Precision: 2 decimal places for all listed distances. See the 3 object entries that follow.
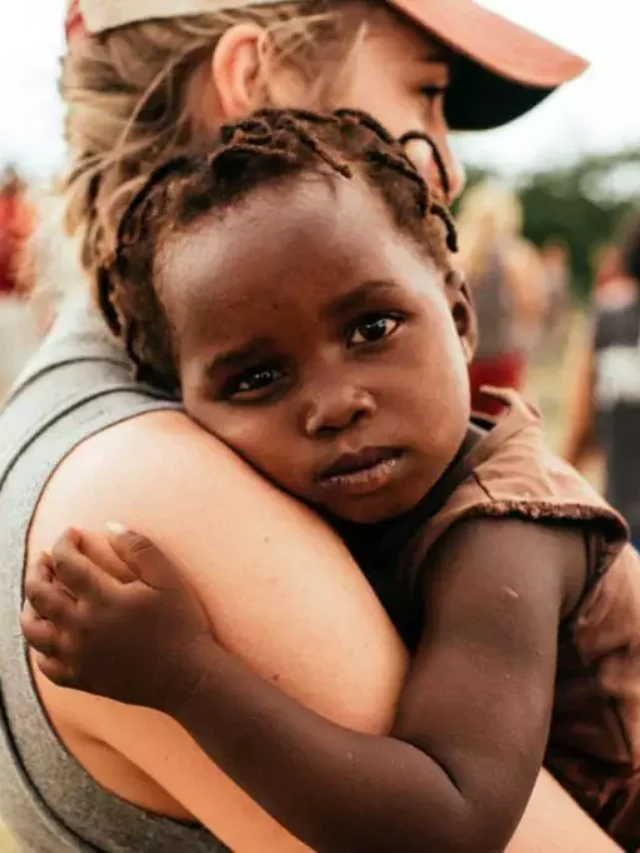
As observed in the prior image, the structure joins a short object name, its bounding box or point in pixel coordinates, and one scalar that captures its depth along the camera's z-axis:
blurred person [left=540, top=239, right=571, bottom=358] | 20.83
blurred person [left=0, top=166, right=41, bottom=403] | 6.04
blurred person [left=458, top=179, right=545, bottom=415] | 6.63
